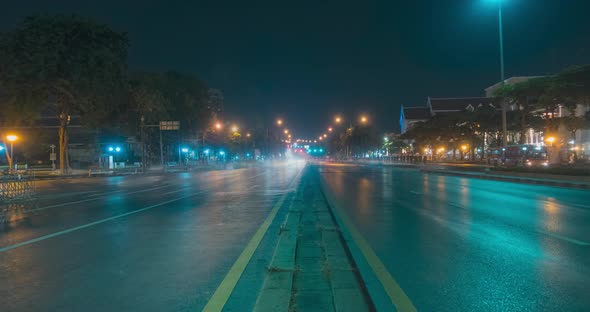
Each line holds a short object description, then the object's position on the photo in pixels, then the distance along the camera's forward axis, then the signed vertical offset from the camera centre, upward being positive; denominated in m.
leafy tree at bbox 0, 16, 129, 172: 39.50 +9.40
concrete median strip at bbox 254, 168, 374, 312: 4.99 -1.59
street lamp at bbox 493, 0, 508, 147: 32.21 +7.95
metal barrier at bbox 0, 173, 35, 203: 17.50 -0.77
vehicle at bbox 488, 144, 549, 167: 44.45 -0.28
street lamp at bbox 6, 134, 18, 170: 40.91 +3.07
